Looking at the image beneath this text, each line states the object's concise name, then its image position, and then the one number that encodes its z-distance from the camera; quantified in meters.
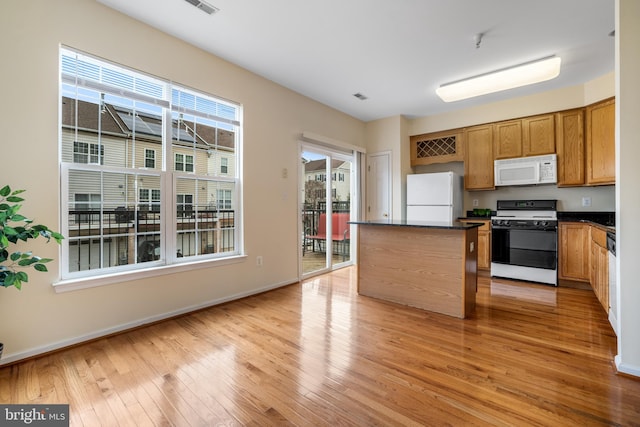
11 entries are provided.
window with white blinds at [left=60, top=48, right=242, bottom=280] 2.31
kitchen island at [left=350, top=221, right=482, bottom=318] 2.81
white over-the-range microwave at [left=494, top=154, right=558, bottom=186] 4.05
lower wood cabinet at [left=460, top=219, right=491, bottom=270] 4.41
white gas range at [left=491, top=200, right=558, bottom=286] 3.92
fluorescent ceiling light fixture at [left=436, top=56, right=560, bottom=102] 3.04
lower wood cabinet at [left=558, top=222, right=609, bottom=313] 3.34
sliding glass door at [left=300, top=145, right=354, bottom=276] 4.53
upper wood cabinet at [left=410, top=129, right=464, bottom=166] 4.88
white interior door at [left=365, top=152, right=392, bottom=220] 5.27
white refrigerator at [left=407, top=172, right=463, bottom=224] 4.55
